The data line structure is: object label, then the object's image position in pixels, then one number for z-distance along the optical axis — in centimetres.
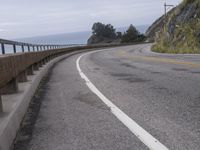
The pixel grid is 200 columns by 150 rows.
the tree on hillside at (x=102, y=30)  10963
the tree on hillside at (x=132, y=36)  8939
